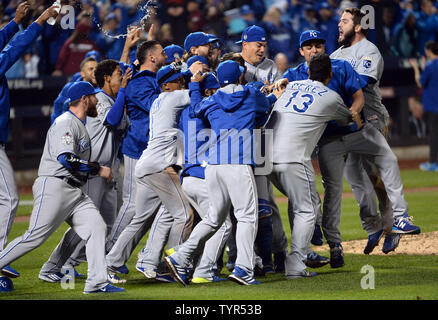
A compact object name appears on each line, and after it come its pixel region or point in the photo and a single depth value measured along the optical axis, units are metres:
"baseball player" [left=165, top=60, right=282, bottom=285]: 13.01
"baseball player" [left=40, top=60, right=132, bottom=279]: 15.21
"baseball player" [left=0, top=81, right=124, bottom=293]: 12.47
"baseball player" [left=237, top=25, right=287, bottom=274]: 14.60
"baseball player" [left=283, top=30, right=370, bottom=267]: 14.81
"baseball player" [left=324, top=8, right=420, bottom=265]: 15.41
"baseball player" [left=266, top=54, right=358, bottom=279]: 13.77
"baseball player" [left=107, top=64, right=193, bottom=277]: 14.16
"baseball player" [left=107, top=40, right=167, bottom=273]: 15.26
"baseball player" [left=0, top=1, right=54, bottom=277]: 13.80
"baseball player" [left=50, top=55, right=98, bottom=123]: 19.03
